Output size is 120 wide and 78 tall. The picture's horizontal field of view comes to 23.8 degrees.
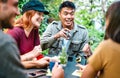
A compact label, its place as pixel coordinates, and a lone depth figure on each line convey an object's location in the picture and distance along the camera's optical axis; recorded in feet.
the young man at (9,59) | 3.90
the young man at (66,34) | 10.19
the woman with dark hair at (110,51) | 5.49
